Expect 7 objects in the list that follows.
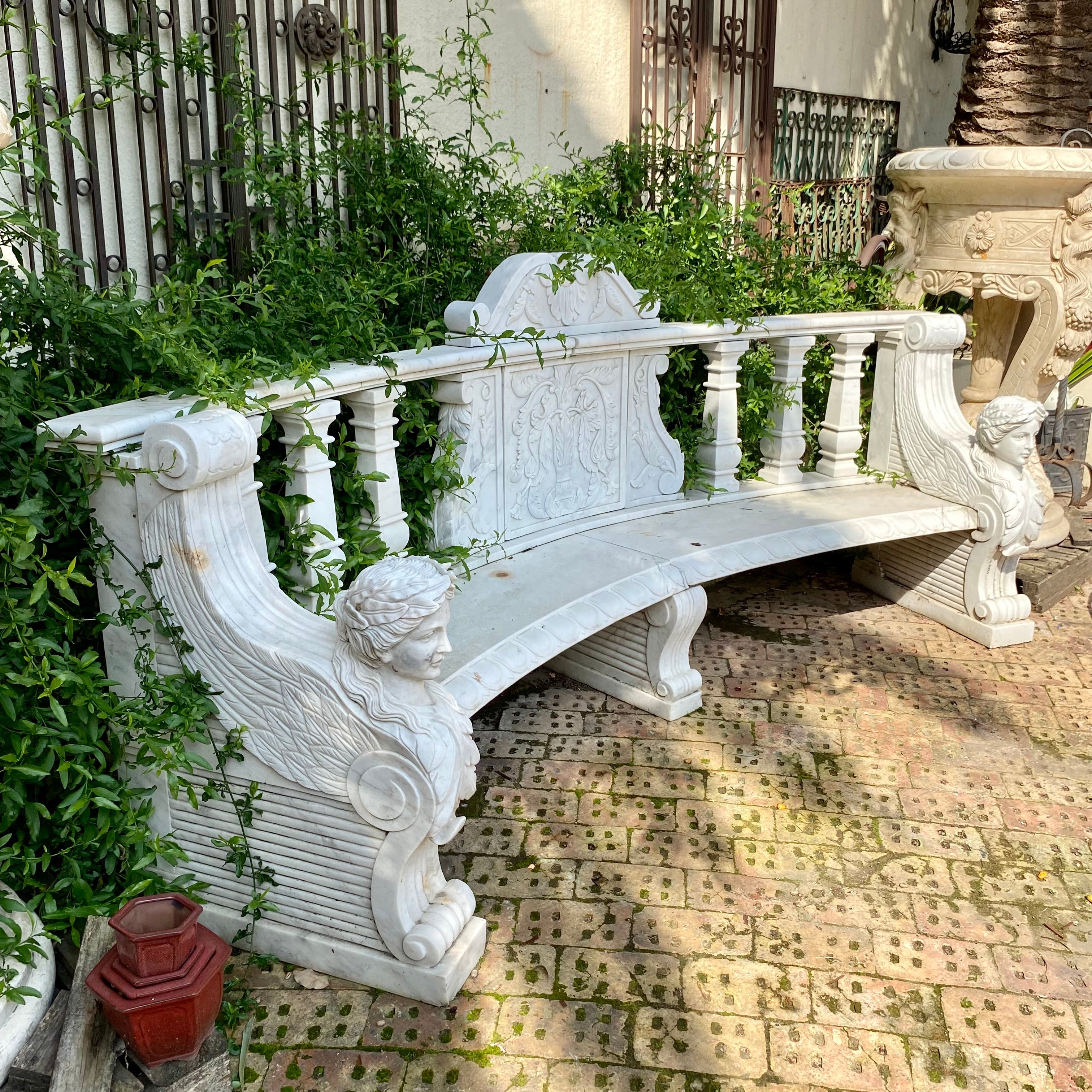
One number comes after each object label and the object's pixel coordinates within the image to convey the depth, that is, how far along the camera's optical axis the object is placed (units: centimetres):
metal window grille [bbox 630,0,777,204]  573
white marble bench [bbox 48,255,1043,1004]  239
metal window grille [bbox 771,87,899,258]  679
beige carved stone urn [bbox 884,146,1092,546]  486
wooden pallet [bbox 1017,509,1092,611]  501
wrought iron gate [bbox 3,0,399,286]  347
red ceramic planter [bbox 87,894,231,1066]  211
